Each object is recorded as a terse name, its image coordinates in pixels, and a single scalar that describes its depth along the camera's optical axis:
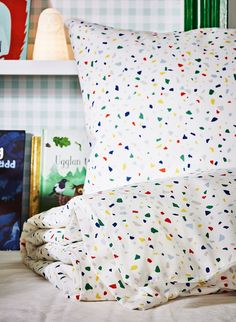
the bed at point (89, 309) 0.98
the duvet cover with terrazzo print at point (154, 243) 1.06
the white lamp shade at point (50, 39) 1.79
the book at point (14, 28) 1.85
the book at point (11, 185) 1.80
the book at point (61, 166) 1.83
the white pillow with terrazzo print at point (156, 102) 1.42
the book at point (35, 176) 1.84
